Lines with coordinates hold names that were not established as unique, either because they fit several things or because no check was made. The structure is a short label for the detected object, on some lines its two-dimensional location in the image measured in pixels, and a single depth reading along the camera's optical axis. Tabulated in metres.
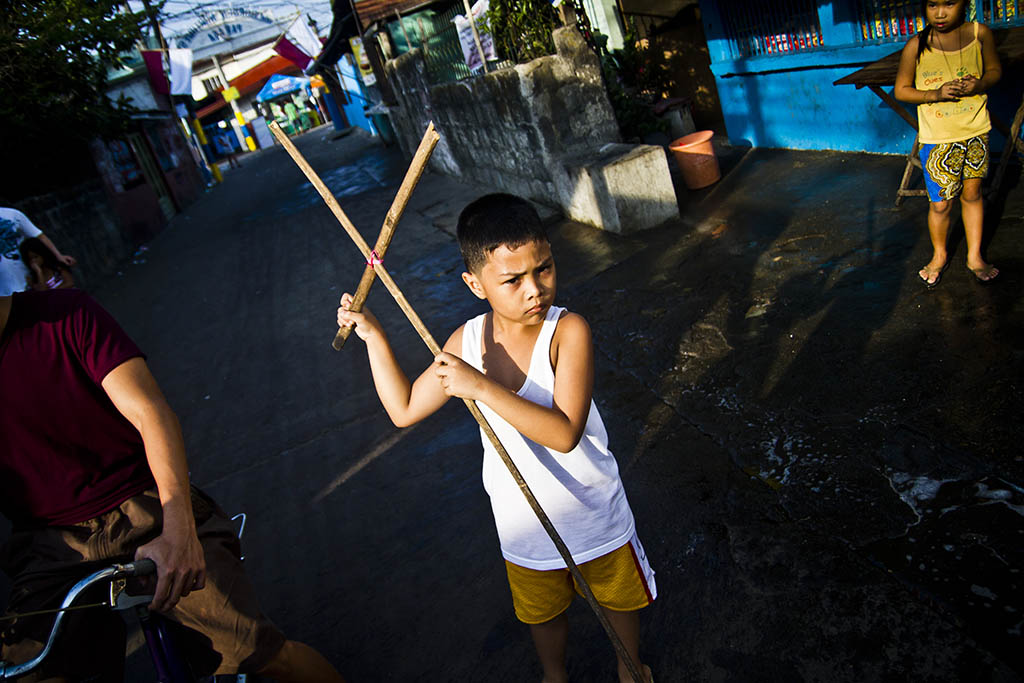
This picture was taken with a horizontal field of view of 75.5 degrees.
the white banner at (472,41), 7.47
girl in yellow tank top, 3.50
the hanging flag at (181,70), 22.70
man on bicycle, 1.87
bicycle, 1.67
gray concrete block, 6.12
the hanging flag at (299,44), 23.86
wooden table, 4.09
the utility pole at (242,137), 42.06
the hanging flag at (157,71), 20.91
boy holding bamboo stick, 1.76
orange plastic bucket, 6.87
